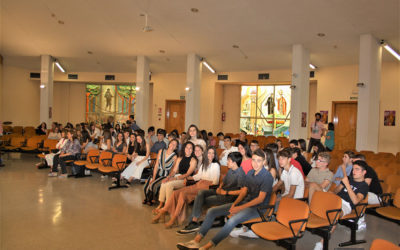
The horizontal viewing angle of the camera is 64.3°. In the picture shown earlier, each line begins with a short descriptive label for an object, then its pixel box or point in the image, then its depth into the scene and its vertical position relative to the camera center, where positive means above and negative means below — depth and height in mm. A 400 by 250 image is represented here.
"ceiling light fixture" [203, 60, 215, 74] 13439 +2352
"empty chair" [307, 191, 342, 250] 3516 -1017
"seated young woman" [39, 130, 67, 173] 8477 -857
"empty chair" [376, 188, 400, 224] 3958 -1103
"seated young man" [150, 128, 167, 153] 7796 -604
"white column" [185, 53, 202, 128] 12141 +1128
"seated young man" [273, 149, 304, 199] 4273 -775
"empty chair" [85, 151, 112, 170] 7297 -1002
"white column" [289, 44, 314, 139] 10016 +1126
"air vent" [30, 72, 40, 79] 16875 +2143
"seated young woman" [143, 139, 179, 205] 5777 -884
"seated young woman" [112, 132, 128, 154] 8041 -715
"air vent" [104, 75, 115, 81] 16656 +2088
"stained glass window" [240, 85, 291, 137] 14867 +617
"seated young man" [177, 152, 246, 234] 4422 -1023
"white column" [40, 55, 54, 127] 13867 +1168
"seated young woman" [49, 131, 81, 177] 8125 -942
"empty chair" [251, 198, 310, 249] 3242 -1098
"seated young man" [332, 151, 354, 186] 5143 -686
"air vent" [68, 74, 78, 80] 16859 +2155
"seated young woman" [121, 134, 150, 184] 7277 -1009
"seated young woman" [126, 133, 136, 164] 7734 -654
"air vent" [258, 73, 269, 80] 14002 +2059
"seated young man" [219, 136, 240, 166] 6977 -641
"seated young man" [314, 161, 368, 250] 3982 -821
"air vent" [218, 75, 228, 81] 14953 +2085
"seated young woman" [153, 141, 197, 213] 5141 -913
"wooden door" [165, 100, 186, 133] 16406 +254
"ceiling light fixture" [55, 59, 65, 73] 15094 +2476
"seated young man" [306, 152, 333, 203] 4348 -743
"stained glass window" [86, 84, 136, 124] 17859 +897
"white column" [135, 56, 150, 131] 13094 +1175
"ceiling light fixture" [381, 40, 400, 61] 8947 +2275
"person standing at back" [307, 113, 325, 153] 9180 -163
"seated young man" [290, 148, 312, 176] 5352 -616
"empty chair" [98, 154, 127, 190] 6973 -1103
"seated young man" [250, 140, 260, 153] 6391 -460
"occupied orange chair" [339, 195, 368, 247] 3961 -1163
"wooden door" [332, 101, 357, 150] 12695 +87
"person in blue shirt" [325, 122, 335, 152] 9141 -388
